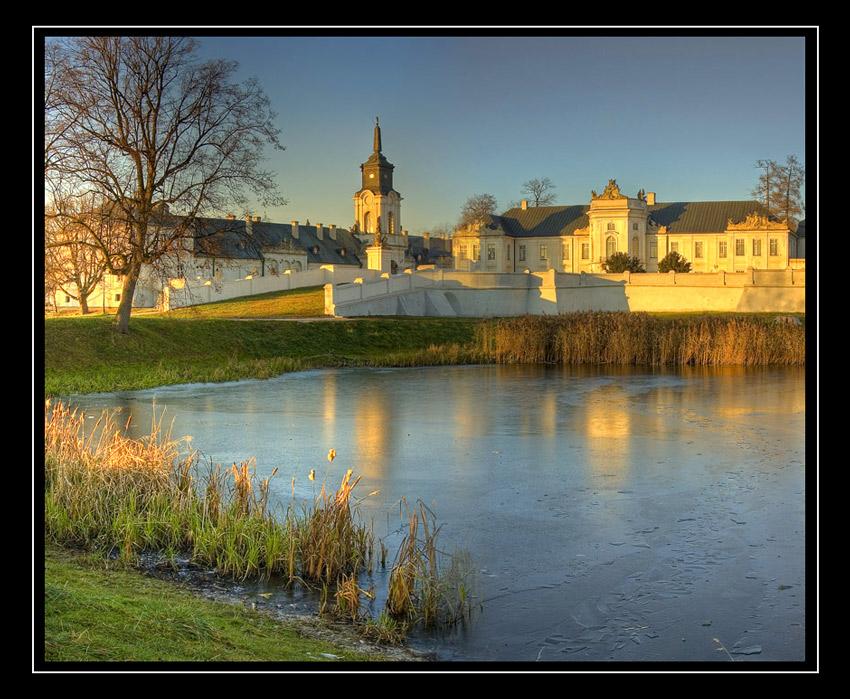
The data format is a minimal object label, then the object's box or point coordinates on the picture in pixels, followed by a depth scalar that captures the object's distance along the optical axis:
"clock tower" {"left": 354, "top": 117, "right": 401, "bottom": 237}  98.50
